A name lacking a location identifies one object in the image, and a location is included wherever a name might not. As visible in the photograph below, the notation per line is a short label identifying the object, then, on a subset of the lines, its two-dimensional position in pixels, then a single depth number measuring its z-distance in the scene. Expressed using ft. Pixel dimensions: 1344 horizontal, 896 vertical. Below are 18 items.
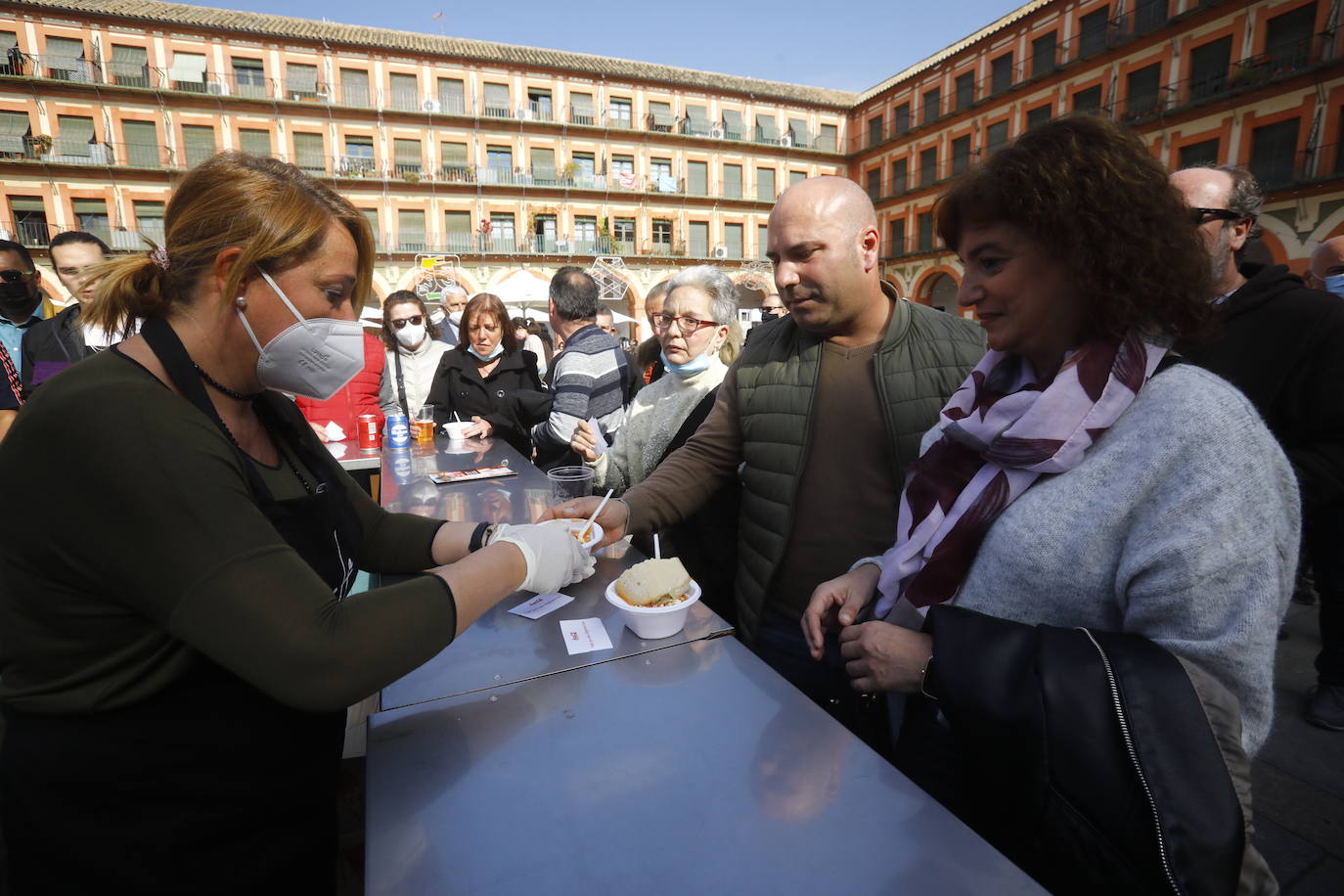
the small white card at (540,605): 5.19
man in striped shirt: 11.43
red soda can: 12.92
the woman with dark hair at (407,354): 15.81
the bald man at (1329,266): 13.68
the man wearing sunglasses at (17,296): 12.15
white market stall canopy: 44.50
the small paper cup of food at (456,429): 12.78
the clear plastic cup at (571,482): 7.02
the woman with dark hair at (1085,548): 2.93
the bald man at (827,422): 6.27
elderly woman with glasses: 8.29
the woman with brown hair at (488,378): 15.23
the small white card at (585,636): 4.59
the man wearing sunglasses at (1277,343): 7.06
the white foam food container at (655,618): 4.48
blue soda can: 12.36
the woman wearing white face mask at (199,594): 2.88
